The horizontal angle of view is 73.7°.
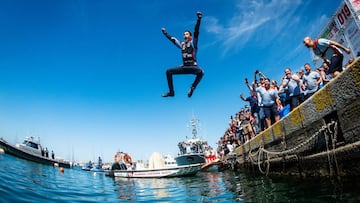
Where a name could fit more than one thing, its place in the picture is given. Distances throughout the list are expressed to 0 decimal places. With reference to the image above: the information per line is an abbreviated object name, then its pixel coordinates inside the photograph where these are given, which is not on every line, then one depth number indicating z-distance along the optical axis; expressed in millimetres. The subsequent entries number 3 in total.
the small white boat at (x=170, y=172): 16141
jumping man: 6902
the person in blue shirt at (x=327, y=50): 5812
